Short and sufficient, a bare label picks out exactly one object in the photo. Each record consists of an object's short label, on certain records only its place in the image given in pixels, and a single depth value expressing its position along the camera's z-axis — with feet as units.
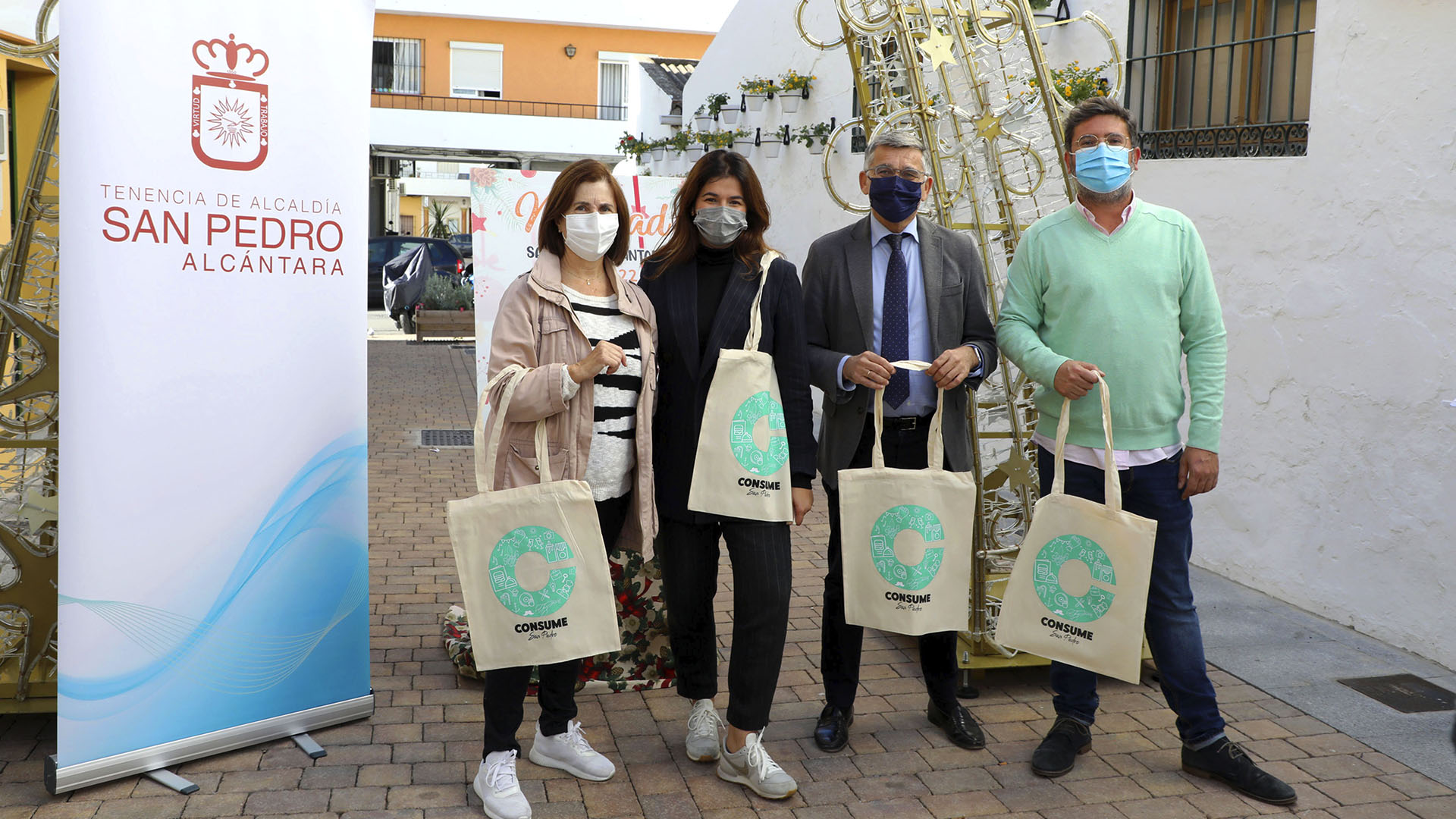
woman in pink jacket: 11.02
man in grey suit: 12.25
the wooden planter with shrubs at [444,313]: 57.77
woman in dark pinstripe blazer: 11.54
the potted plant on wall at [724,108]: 41.02
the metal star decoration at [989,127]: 14.67
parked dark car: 72.79
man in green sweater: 11.82
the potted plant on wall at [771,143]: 38.27
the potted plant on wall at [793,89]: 35.63
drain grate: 32.01
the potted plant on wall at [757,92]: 37.86
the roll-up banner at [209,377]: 10.77
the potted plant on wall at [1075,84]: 20.33
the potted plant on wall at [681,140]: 43.09
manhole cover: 14.29
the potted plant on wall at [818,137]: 34.78
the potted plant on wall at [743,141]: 40.01
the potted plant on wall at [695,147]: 42.78
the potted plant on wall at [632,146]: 48.29
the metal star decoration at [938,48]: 14.56
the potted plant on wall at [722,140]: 39.91
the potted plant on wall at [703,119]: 43.16
